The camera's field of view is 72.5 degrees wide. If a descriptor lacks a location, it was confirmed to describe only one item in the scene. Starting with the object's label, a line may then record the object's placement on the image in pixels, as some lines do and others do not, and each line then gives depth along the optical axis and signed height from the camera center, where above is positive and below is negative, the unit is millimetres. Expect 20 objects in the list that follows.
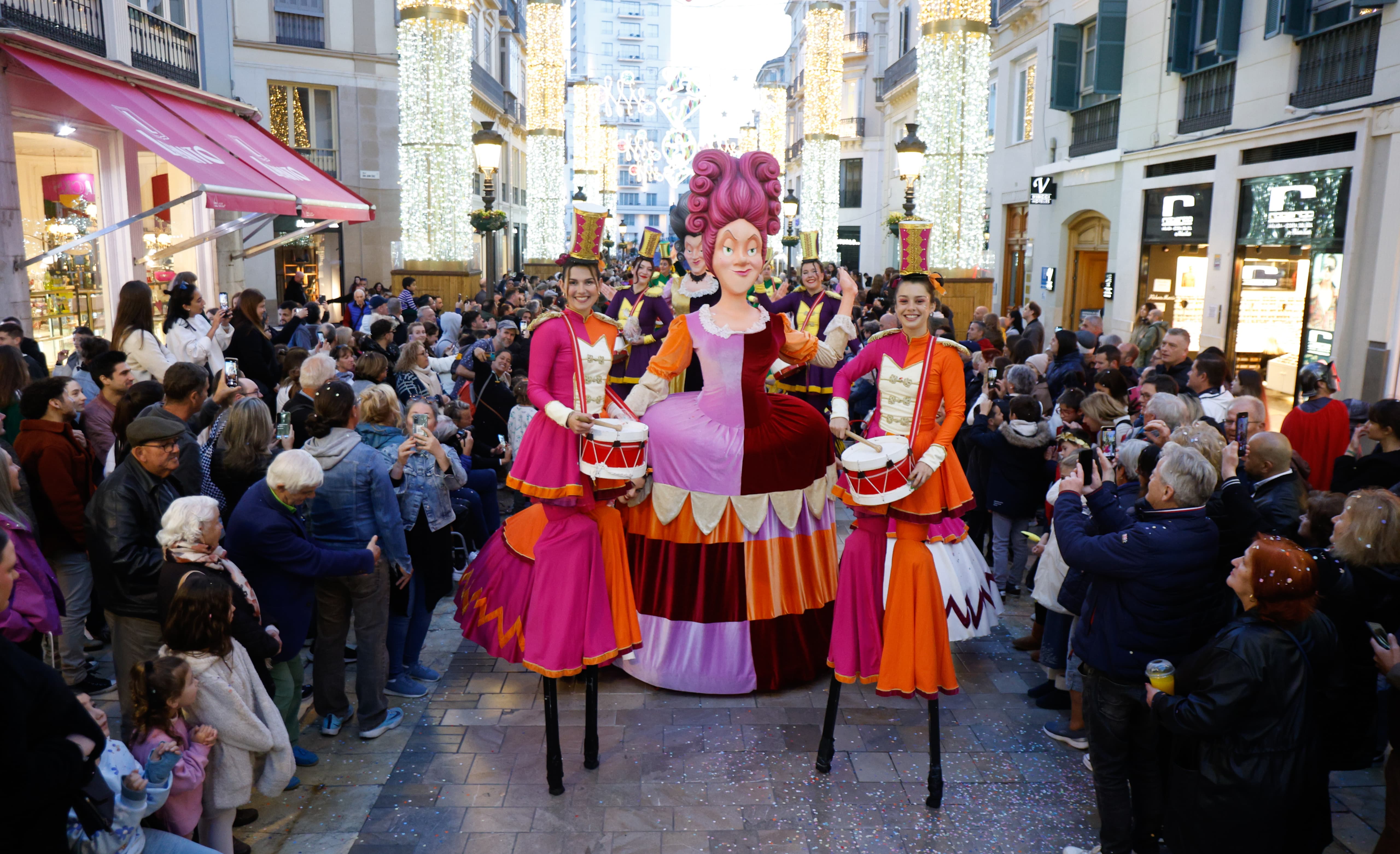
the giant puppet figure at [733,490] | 4836 -1117
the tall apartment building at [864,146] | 36719 +5382
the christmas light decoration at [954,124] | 14297 +2434
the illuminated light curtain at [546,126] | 26031 +4212
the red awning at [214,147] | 9242 +1346
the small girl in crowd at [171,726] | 3084 -1485
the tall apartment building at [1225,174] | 9820 +1509
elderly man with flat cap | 3842 -1076
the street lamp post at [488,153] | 14711 +1876
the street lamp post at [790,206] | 21906 +1746
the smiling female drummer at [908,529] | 4383 -1156
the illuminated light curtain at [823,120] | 23516 +4174
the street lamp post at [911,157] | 13461 +1760
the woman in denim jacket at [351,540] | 4516 -1282
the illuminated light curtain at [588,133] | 35469 +5353
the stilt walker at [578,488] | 4301 -998
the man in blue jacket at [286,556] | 4047 -1246
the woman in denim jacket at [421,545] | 5082 -1502
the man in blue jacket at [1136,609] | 3562 -1220
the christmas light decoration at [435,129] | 14172 +2193
